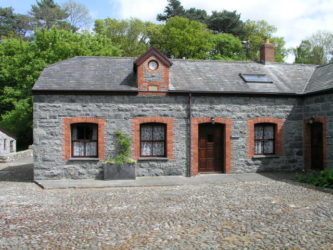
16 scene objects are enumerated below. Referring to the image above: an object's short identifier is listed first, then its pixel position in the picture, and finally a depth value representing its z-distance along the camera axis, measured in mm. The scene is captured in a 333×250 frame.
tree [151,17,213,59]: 33906
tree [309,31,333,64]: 39344
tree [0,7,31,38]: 37312
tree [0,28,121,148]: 24828
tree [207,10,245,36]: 39562
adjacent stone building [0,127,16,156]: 22948
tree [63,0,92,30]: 34938
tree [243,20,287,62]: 39094
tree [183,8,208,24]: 39031
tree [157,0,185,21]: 39731
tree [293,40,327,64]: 39656
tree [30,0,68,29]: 35312
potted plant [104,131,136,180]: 12445
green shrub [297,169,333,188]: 10906
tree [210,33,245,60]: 35906
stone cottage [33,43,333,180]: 12594
